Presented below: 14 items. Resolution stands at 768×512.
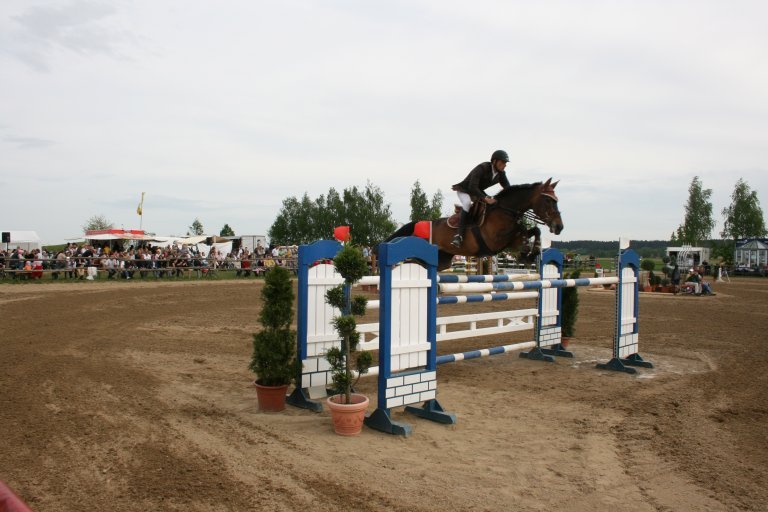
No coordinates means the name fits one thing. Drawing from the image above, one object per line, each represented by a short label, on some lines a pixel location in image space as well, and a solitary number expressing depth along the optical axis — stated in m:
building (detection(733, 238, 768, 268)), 33.28
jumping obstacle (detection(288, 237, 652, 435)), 3.88
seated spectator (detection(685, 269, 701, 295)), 17.97
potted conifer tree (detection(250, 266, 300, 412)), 4.19
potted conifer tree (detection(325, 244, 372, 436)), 3.69
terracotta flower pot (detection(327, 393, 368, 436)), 3.66
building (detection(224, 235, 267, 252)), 32.94
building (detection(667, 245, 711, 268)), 34.88
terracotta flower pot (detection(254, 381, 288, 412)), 4.22
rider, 5.65
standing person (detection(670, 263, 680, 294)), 18.75
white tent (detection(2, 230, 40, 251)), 30.97
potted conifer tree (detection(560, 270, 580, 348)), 7.60
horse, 5.41
